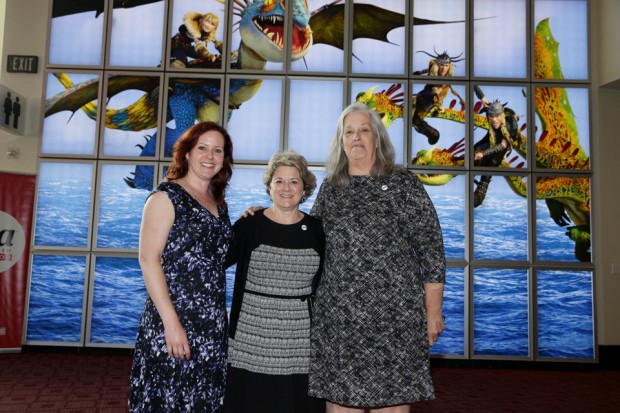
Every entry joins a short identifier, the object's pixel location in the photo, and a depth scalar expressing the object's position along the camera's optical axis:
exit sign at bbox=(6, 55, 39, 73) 6.13
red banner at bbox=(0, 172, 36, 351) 5.68
